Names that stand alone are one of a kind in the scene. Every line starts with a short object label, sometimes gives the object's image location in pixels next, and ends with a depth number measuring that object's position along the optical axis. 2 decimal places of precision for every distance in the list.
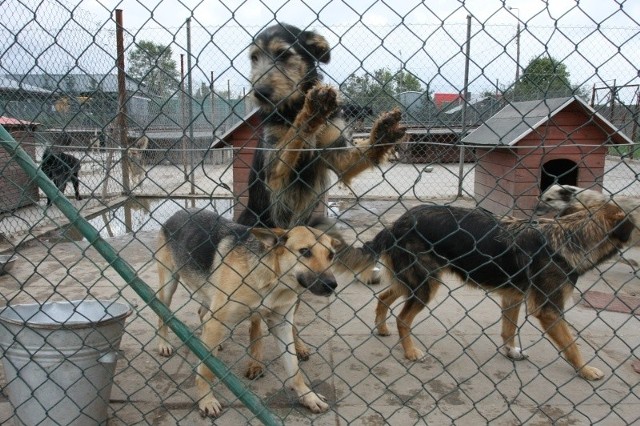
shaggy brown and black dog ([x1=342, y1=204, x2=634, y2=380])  3.62
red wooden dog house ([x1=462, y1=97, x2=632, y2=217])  7.58
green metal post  2.23
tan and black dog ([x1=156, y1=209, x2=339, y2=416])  3.03
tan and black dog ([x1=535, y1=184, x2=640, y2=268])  3.69
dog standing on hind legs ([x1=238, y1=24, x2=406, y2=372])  3.24
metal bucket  2.61
